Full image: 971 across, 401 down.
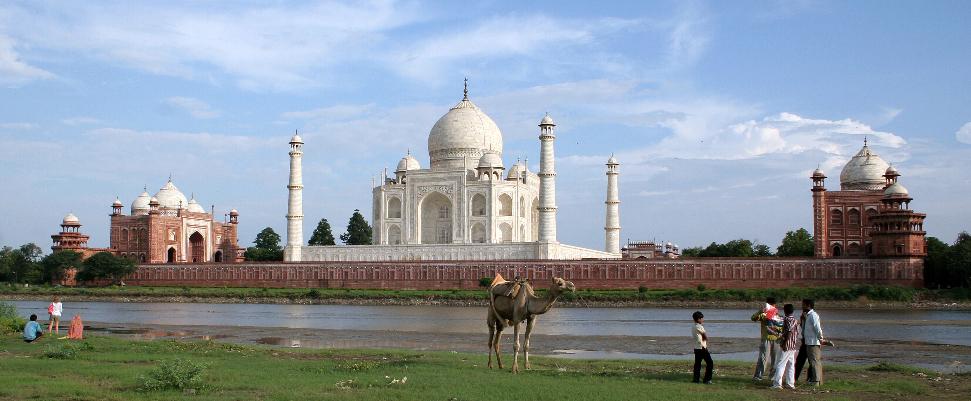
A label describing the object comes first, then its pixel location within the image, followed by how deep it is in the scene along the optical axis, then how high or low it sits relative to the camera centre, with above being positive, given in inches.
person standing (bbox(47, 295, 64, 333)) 1002.7 -55.8
